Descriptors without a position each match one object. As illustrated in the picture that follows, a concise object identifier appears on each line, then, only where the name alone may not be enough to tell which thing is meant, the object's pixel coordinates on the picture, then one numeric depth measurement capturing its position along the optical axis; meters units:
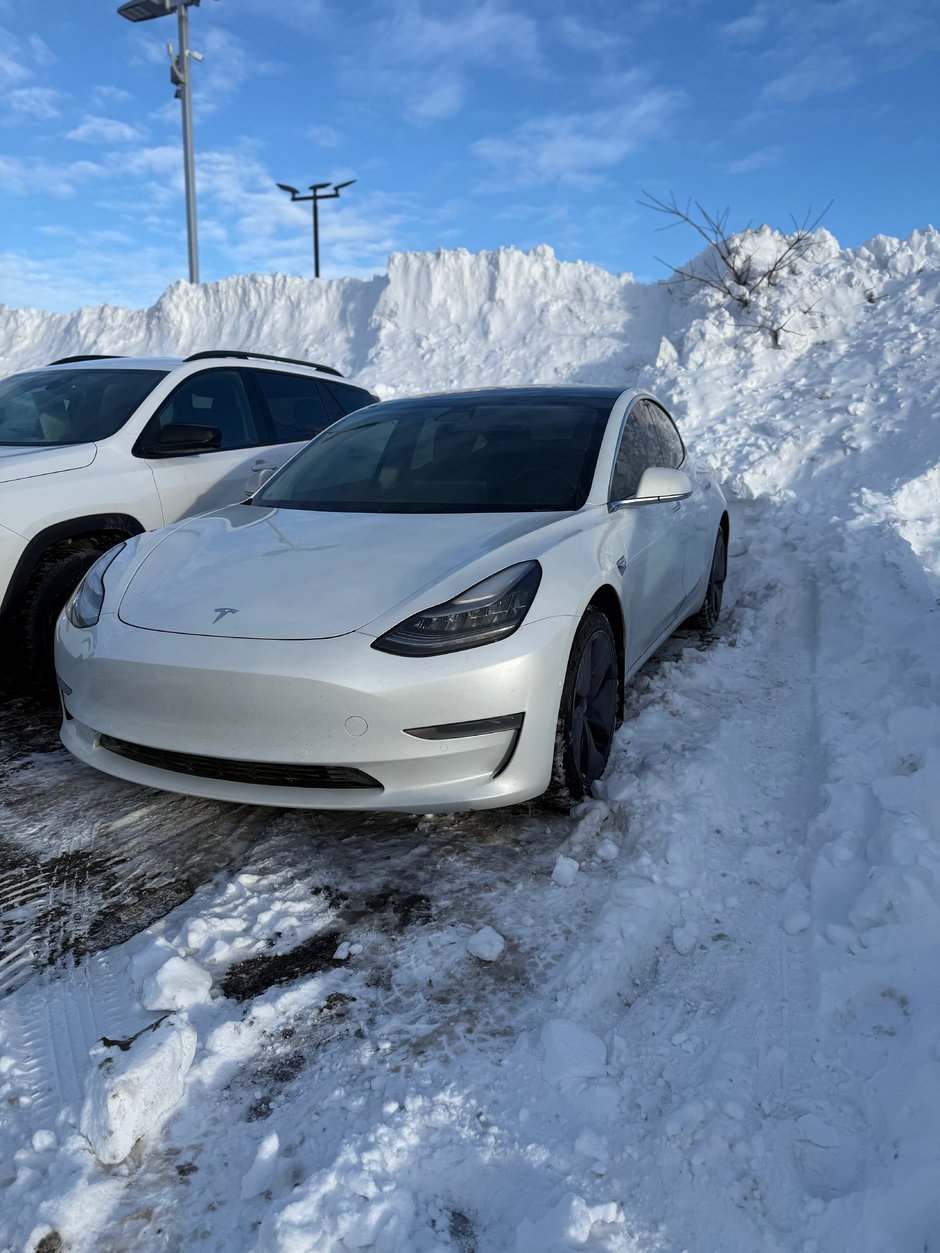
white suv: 4.05
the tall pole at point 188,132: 16.20
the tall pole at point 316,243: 25.17
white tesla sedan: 2.57
